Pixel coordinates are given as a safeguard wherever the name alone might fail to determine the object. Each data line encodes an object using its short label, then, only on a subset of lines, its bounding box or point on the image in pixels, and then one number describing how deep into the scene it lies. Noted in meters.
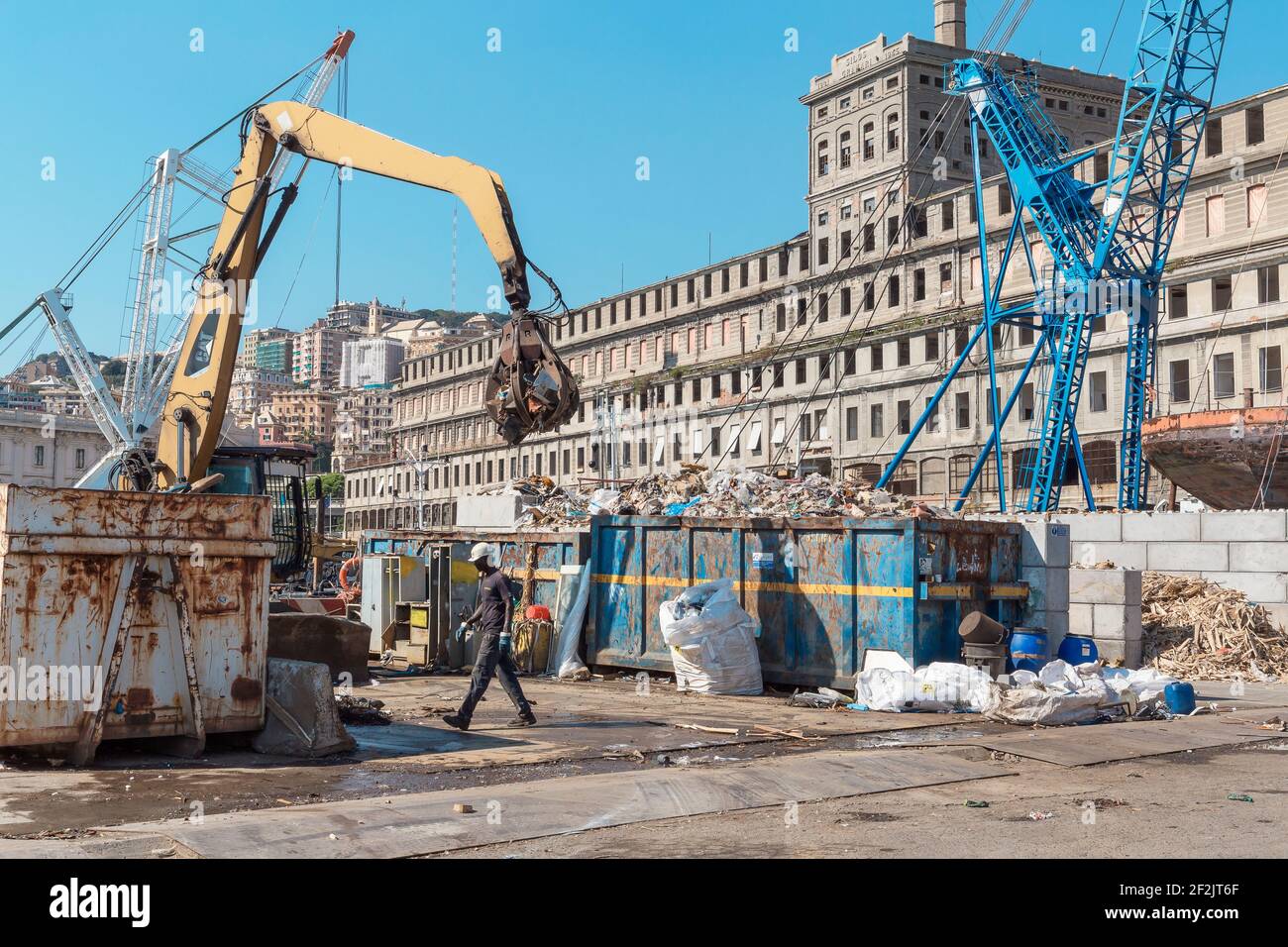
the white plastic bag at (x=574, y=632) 17.09
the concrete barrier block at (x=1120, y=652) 16.94
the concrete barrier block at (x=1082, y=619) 17.19
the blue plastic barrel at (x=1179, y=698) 13.59
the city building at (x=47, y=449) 104.31
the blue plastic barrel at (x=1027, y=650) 14.28
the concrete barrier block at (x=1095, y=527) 21.12
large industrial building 47.88
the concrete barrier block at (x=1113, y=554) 20.59
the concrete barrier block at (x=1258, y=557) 18.84
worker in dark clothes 11.64
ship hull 28.75
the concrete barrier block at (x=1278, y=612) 18.72
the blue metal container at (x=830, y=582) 14.20
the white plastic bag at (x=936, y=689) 13.37
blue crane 33.00
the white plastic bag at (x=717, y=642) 14.87
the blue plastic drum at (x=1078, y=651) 15.11
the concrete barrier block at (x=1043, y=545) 15.31
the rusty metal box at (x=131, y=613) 8.61
